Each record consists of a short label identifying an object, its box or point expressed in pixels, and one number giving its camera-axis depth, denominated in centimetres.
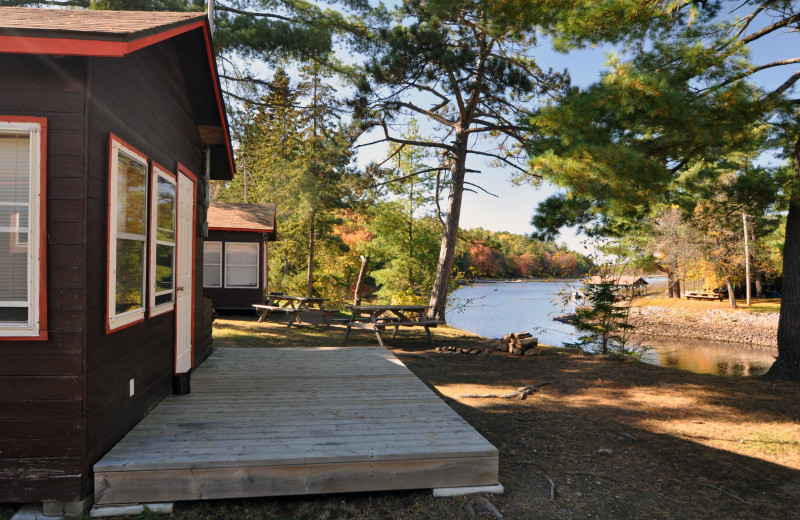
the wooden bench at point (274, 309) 1224
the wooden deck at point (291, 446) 299
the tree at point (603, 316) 881
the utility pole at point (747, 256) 2486
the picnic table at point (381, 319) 1007
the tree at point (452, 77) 1172
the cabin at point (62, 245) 277
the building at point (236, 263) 1528
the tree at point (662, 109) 613
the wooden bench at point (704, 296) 3100
